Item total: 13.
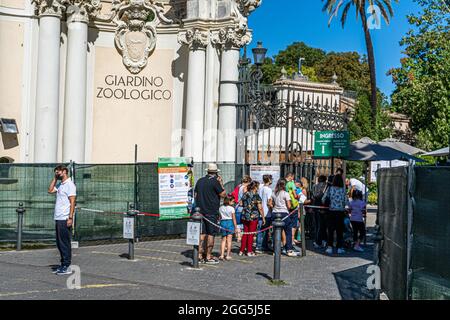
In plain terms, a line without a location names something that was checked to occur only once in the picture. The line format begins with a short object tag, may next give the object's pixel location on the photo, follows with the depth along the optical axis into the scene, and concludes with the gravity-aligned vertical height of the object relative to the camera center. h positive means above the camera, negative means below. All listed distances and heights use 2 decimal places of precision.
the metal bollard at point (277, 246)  11.68 -1.14
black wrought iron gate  19.68 +1.67
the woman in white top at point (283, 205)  15.61 -0.63
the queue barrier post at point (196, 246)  13.16 -1.10
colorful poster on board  17.70 -0.33
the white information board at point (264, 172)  17.89 +0.10
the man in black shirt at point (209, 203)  14.04 -0.56
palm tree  41.03 +9.97
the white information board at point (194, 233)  13.09 -1.08
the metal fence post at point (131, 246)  14.26 -1.46
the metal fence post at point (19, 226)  15.52 -1.21
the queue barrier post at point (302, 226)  15.23 -1.06
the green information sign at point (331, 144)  18.22 +0.87
